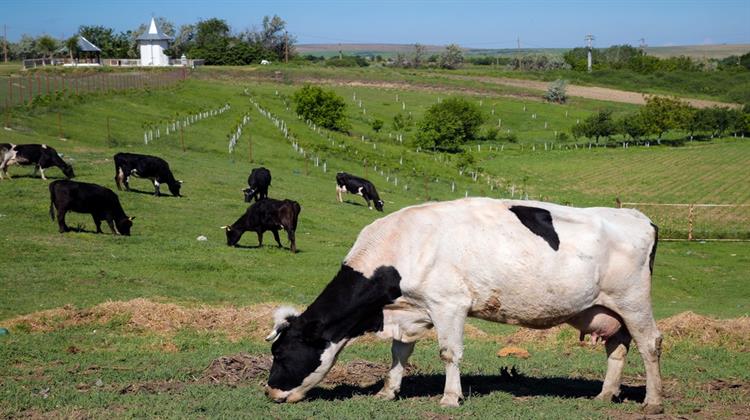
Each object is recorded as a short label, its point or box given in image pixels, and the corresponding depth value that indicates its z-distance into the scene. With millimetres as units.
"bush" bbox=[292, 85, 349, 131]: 84062
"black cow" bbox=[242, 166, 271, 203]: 39938
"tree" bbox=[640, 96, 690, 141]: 104812
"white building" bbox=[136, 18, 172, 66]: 147000
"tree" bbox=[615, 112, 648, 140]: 102875
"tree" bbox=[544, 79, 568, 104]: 138000
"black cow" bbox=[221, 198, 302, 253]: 29984
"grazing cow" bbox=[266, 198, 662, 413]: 11148
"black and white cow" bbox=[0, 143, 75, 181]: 35281
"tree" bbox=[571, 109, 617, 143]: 101000
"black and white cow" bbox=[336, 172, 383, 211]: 46094
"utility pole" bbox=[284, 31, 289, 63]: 177412
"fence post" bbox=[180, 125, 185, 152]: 54425
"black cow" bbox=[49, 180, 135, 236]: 27781
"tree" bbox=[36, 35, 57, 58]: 168500
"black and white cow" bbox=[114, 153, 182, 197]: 36219
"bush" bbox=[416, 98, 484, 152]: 91000
